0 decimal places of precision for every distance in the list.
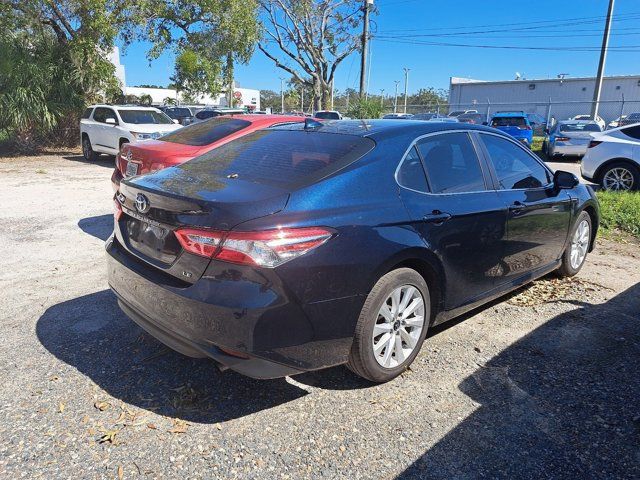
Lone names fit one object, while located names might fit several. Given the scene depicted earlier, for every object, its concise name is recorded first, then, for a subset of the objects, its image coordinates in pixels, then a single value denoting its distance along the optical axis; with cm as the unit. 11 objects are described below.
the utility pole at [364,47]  2909
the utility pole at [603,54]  2188
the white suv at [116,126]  1353
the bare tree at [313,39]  3322
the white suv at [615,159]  1012
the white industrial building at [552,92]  4286
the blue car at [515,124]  1941
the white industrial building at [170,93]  4148
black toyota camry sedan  262
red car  597
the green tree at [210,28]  1933
